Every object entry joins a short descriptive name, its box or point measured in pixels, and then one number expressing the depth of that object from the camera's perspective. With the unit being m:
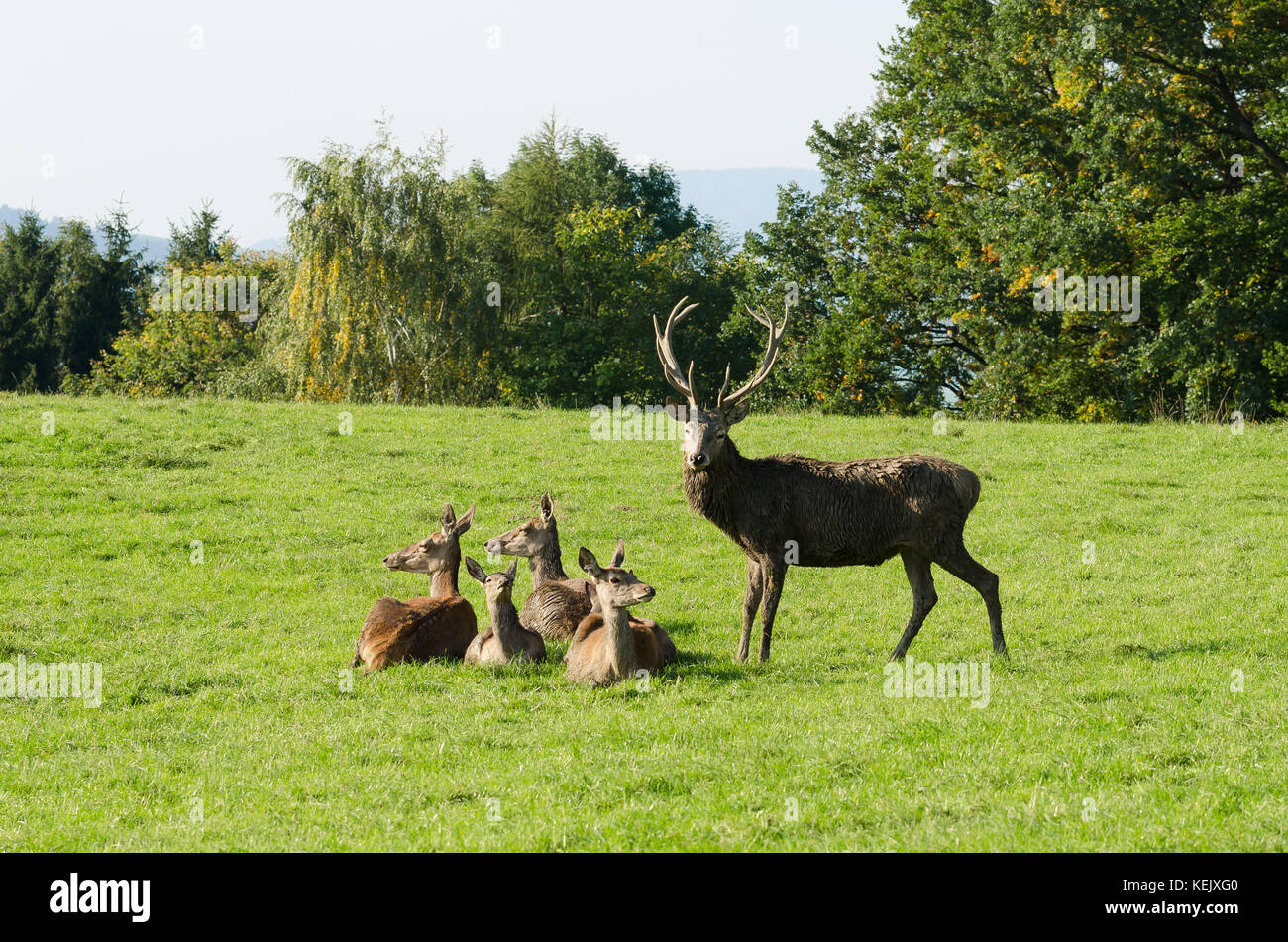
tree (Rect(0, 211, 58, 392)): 55.88
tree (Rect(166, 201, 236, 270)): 60.66
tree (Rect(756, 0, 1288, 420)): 28.62
